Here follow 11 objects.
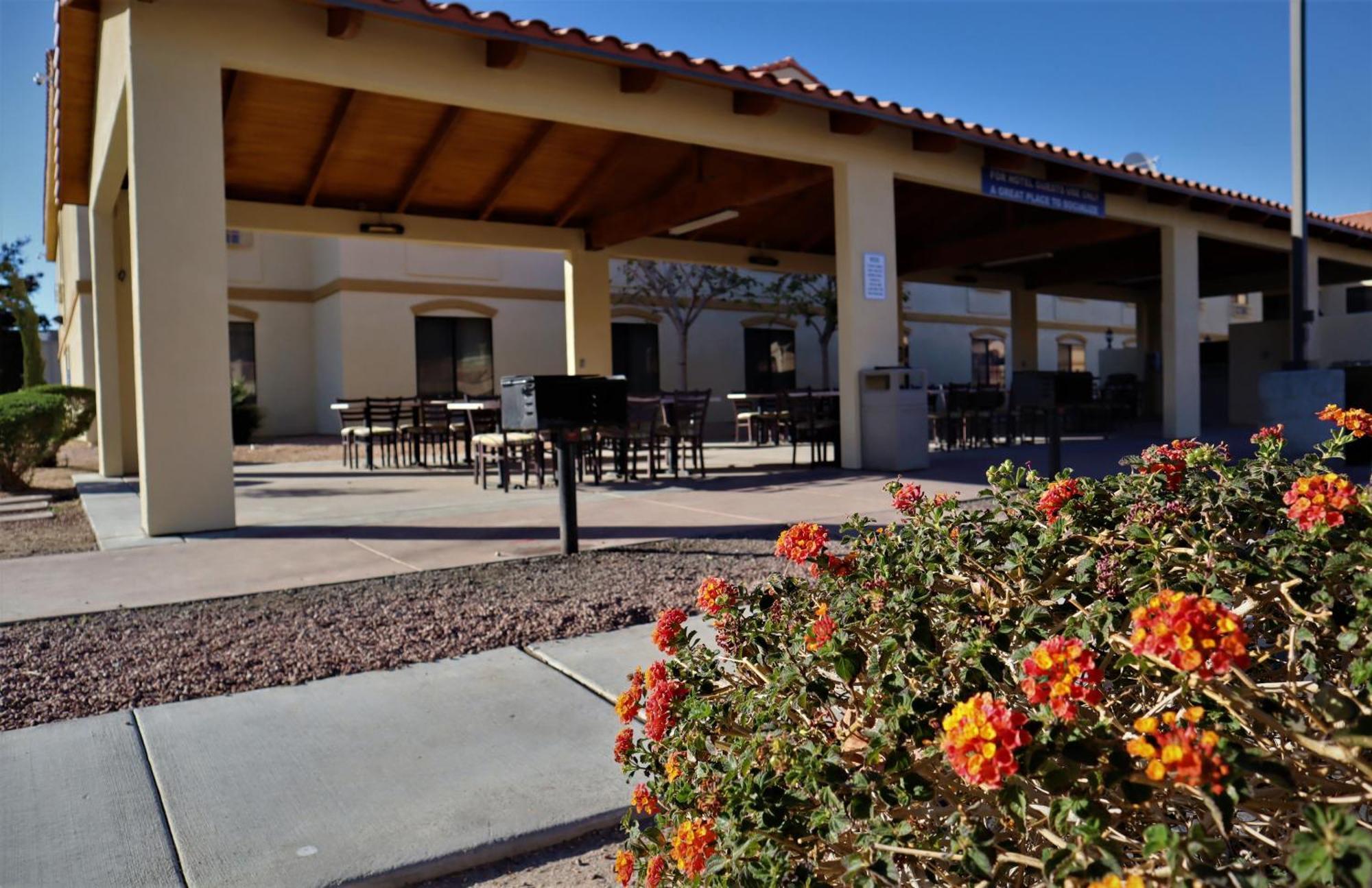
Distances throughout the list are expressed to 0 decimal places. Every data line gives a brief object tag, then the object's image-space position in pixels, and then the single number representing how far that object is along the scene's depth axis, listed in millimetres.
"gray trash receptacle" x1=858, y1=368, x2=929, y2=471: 10359
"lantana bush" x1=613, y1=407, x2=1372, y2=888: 1239
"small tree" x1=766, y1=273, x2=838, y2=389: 22703
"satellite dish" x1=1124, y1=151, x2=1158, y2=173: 25906
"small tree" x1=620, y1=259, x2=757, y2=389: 21672
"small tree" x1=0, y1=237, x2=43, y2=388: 19547
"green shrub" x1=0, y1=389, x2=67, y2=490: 10078
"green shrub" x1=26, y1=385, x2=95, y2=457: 13258
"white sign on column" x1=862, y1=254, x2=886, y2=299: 10570
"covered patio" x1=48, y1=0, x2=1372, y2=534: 6812
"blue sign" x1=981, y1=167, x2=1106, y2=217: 11516
